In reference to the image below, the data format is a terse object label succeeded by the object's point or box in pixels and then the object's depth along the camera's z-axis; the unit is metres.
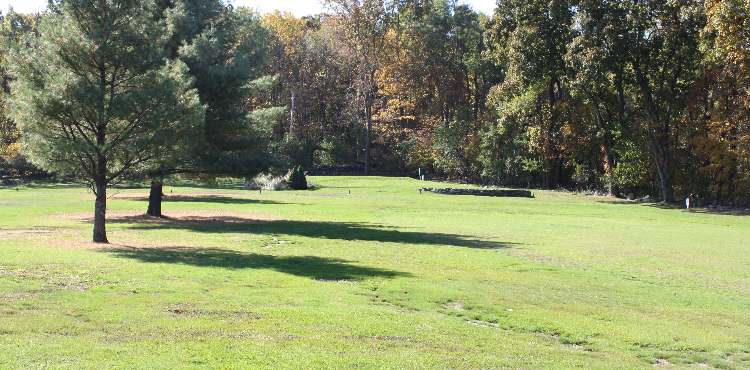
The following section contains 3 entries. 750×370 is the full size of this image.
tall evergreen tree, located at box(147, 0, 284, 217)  24.94
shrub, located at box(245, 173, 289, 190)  50.75
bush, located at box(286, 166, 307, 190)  49.94
